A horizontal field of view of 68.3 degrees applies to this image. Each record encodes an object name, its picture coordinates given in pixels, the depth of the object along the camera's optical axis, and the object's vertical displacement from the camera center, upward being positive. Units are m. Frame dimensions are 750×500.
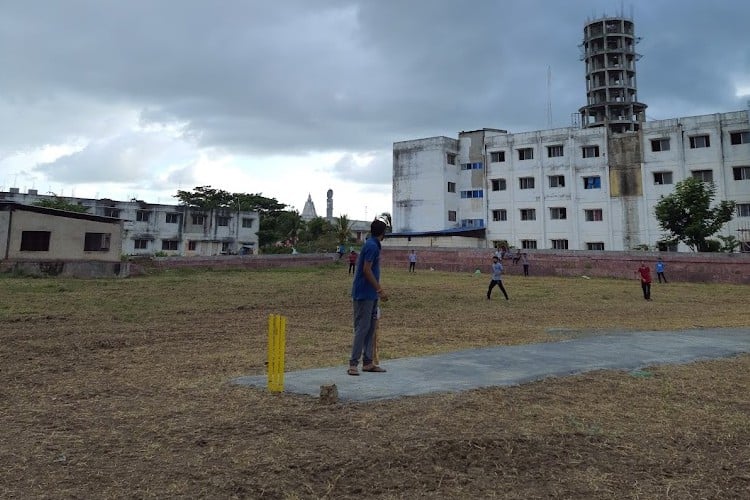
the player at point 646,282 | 21.22 -0.10
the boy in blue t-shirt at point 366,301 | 6.88 -0.31
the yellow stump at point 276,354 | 5.86 -0.83
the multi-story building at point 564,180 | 45.28 +9.13
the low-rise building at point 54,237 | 28.08 +2.04
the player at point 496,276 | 20.12 +0.07
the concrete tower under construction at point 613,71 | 68.81 +26.02
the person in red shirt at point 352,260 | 31.29 +0.93
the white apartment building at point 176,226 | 57.72 +5.49
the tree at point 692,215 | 36.16 +4.32
